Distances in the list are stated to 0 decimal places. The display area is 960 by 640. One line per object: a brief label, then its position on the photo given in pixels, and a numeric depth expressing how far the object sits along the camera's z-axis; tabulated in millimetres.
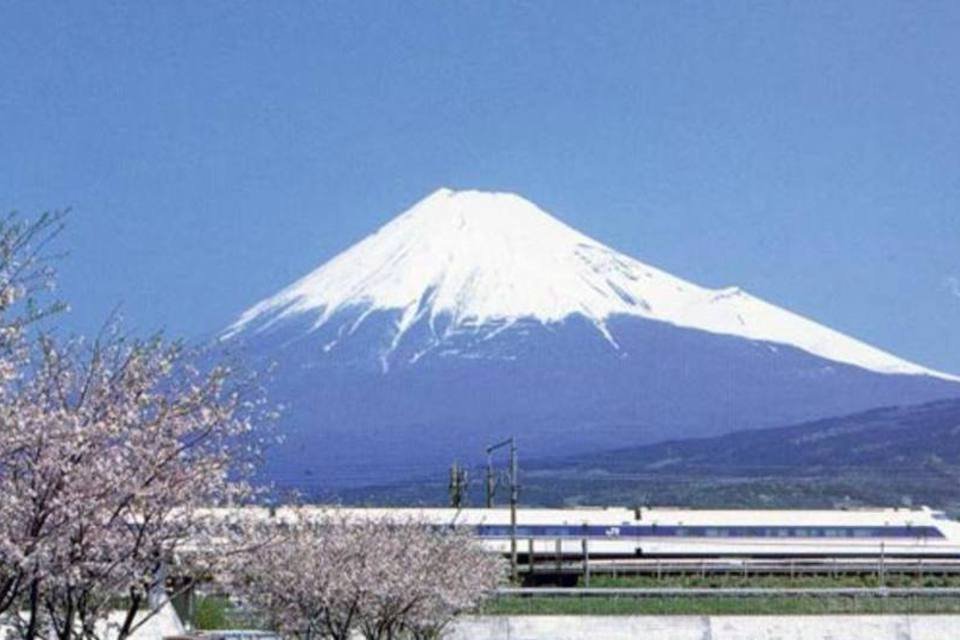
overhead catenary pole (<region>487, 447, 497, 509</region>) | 72512
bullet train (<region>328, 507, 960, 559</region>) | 78812
